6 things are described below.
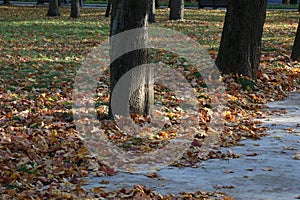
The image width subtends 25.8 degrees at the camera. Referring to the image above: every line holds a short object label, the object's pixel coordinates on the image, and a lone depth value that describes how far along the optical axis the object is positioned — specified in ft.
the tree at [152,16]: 81.13
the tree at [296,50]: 50.96
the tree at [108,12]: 96.02
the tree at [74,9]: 94.58
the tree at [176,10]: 87.45
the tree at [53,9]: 100.09
